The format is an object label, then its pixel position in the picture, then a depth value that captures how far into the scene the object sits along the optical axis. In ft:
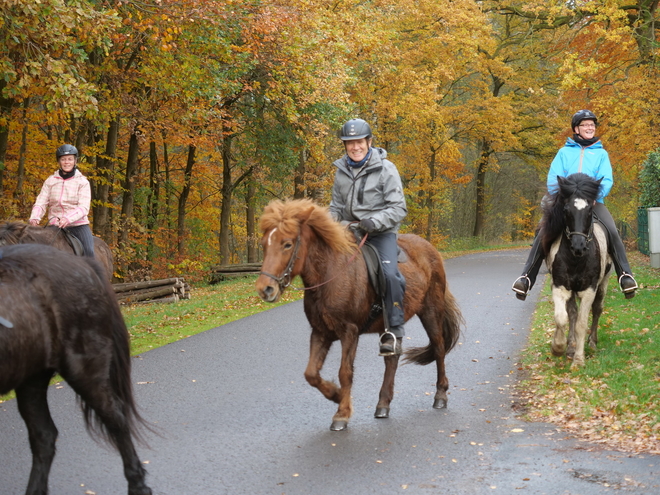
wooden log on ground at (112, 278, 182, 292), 64.95
